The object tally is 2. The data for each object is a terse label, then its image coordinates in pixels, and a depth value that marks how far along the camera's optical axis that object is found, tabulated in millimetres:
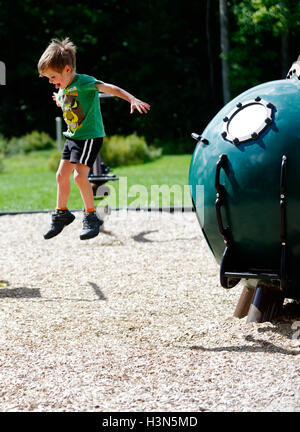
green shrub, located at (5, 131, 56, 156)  24141
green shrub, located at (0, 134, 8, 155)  22319
